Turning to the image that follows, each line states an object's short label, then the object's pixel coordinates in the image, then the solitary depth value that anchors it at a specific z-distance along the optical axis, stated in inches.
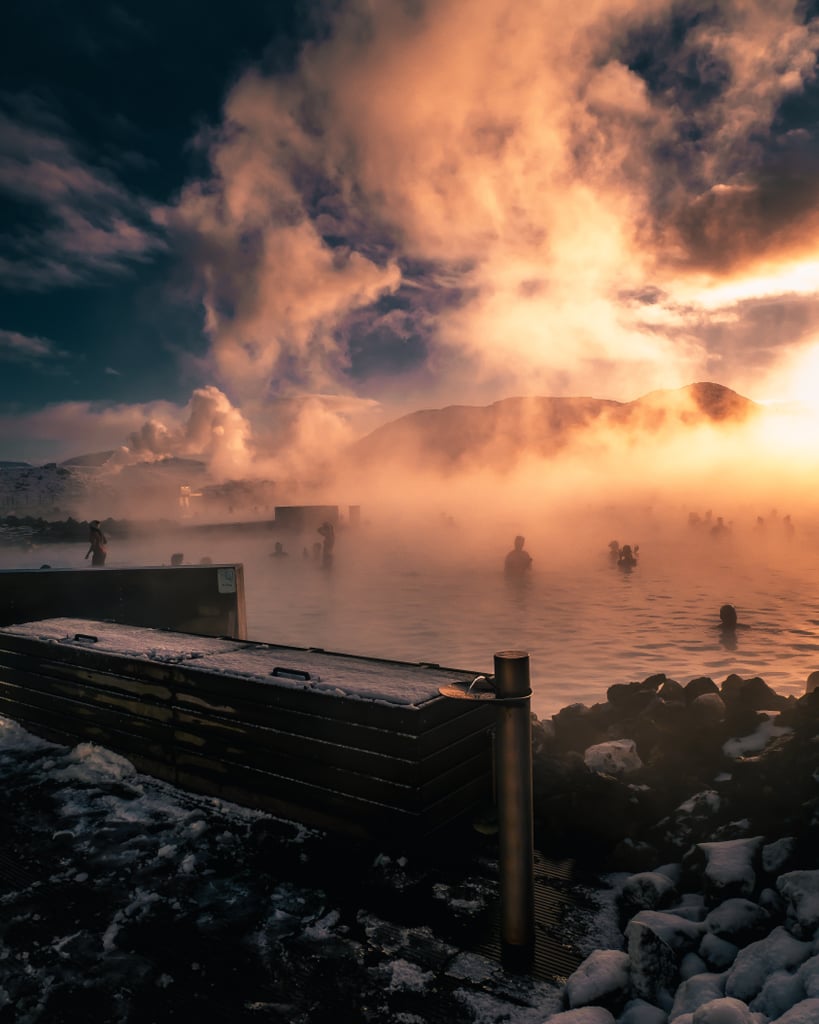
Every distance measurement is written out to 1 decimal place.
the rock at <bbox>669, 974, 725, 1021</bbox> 110.7
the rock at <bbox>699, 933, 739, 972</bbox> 123.9
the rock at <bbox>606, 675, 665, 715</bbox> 275.4
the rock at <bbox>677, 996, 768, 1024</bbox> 96.9
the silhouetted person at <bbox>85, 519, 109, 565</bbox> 679.1
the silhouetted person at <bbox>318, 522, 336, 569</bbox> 1307.8
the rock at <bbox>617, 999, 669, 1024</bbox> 110.8
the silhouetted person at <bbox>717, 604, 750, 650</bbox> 597.7
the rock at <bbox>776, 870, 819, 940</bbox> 119.5
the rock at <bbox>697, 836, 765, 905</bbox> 139.3
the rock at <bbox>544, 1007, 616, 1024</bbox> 109.3
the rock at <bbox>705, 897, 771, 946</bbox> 127.6
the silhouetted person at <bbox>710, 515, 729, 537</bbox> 2019.6
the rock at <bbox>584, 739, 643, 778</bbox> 217.6
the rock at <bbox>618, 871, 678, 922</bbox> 148.3
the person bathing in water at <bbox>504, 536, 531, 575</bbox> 1087.0
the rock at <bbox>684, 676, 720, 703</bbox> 275.7
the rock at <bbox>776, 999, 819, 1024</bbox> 92.3
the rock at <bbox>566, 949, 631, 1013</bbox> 115.6
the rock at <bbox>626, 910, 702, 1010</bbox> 118.4
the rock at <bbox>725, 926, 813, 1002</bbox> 111.2
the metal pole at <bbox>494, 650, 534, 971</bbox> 131.6
